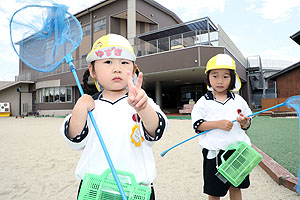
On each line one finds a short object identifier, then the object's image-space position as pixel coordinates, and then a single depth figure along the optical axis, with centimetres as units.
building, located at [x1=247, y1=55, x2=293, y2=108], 2291
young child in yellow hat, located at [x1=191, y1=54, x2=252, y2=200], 179
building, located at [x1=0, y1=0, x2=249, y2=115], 1458
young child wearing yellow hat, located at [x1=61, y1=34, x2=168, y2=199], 122
